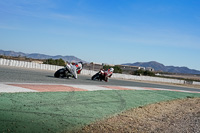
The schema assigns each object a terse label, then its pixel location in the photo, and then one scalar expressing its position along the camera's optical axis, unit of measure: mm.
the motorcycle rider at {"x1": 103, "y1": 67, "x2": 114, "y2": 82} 20750
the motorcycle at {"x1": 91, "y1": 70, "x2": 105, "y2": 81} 20797
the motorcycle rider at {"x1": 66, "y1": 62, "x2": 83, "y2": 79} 17159
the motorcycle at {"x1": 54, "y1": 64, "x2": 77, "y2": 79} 17136
